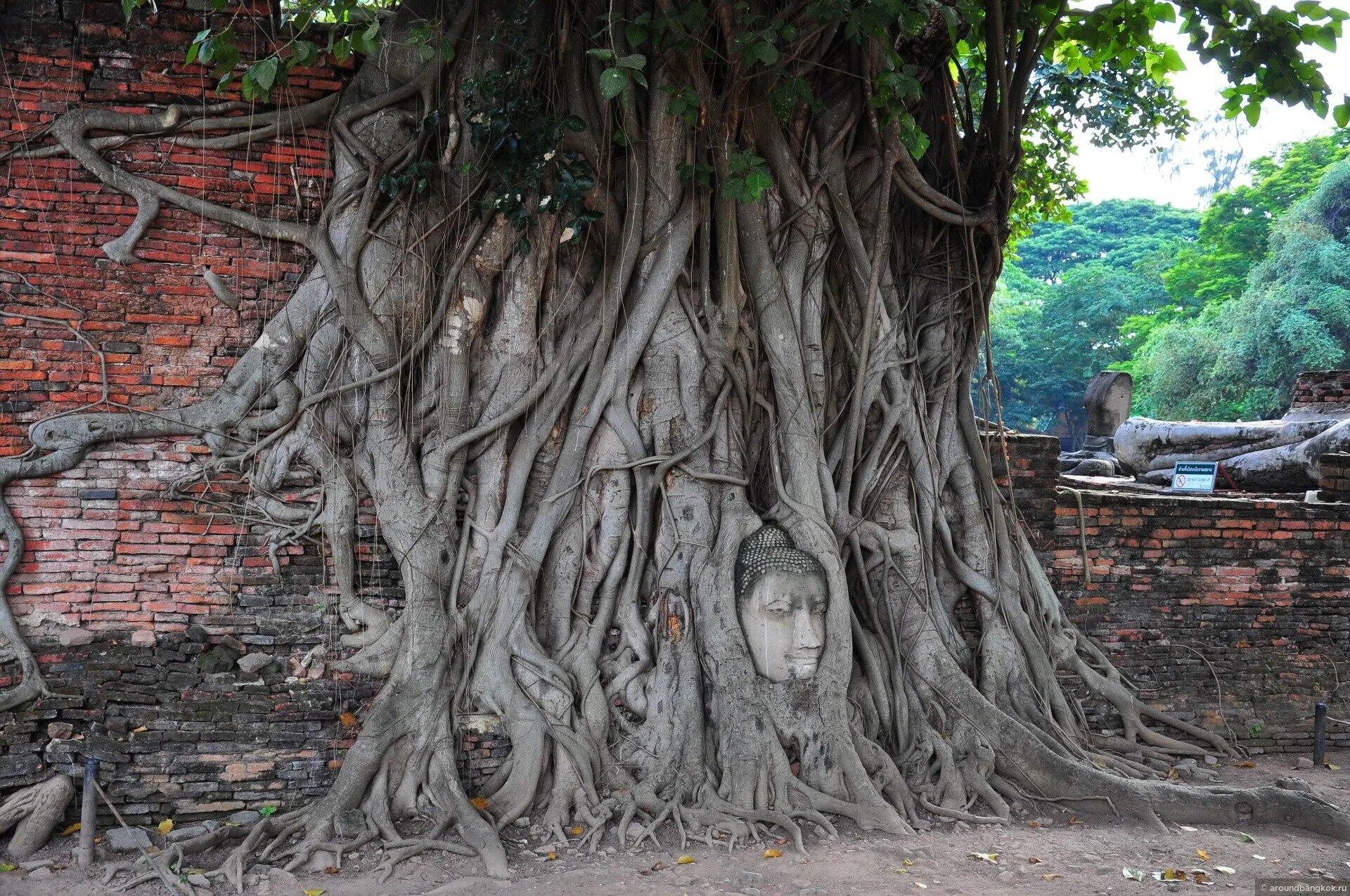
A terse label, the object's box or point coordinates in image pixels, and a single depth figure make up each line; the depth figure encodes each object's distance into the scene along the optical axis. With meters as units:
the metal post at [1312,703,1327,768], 5.60
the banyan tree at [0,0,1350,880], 4.42
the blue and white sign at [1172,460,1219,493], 7.18
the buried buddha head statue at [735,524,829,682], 4.55
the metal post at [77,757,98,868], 3.89
